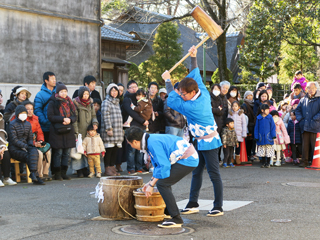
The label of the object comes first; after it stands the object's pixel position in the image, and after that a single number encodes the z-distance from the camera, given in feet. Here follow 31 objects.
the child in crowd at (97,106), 38.04
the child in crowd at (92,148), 34.53
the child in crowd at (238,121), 42.32
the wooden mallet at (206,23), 25.00
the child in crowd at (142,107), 36.50
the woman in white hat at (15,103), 33.83
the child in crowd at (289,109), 45.52
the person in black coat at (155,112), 38.45
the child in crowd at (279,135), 42.70
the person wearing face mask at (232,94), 43.29
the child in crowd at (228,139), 40.75
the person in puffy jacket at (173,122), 38.28
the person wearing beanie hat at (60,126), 32.91
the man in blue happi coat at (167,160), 18.67
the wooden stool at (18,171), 32.01
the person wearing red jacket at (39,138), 32.69
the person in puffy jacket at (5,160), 31.06
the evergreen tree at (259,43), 70.08
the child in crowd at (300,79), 53.07
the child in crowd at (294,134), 43.50
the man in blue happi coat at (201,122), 20.84
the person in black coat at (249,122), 44.39
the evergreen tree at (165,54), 118.01
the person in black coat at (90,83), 37.88
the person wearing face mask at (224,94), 41.16
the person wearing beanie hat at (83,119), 34.73
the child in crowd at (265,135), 41.24
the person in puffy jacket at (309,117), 40.86
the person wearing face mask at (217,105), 39.27
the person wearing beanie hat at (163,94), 41.29
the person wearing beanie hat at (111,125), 35.53
